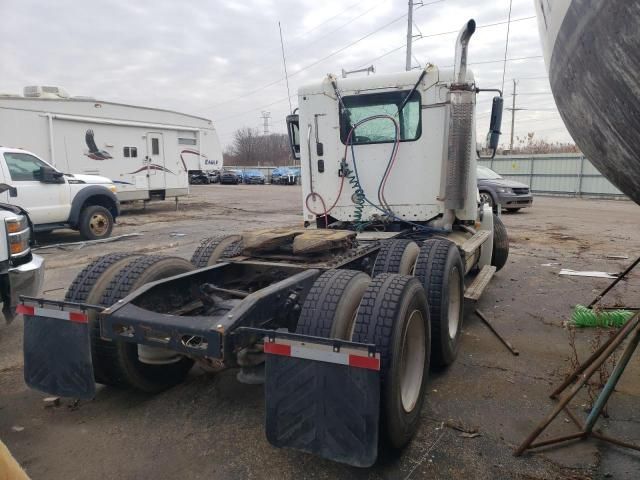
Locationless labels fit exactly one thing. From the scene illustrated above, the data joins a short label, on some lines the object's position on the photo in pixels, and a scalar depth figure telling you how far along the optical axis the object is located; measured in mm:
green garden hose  5125
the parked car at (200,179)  40562
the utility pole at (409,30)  25828
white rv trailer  13289
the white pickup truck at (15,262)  4348
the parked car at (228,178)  42625
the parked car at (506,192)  16375
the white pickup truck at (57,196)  9508
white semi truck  2502
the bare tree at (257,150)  79438
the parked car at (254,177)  42875
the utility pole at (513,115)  50312
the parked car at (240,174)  43562
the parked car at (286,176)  41281
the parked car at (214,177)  42616
